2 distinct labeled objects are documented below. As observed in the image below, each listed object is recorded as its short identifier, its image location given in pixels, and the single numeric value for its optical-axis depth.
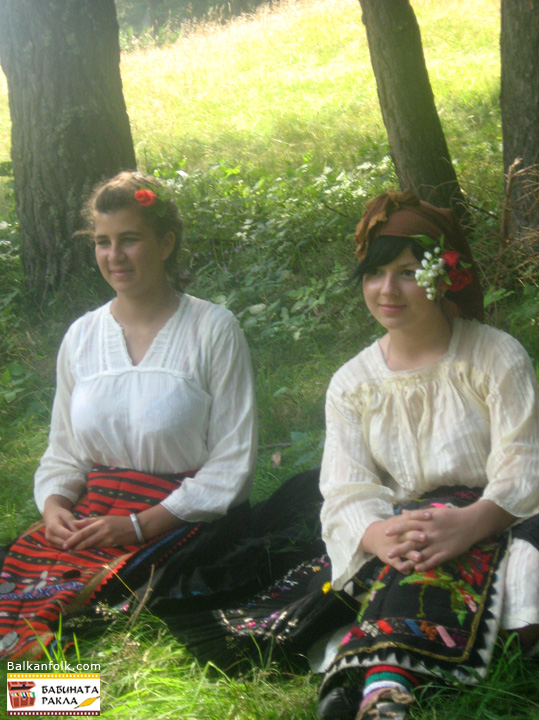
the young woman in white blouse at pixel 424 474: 2.18
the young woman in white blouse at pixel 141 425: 2.90
